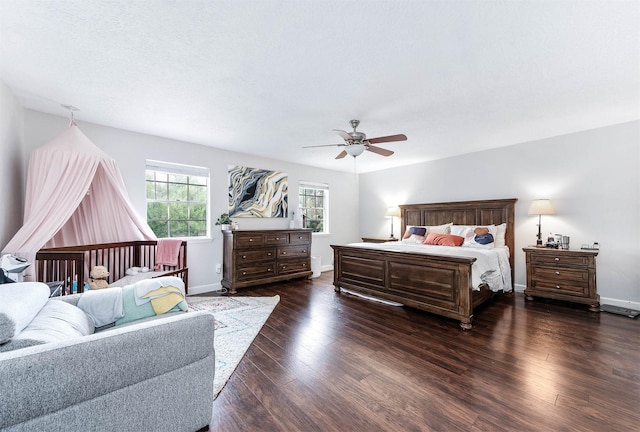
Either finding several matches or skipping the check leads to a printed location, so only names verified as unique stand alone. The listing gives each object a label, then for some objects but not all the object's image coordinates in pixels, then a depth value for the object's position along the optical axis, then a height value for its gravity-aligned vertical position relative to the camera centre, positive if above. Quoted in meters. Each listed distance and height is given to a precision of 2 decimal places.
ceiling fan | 3.12 +0.92
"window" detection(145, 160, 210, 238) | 4.20 +0.33
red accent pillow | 4.51 -0.36
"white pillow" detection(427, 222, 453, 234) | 5.01 -0.20
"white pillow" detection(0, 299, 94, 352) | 1.14 -0.52
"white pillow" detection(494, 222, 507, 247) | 4.51 -0.28
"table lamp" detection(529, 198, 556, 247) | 4.05 +0.15
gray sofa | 0.99 -0.69
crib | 2.54 -0.46
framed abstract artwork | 4.97 +0.52
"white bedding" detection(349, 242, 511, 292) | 3.30 -0.57
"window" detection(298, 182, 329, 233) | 6.20 +0.33
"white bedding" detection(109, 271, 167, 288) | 3.04 -0.69
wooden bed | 3.09 -0.72
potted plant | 4.65 -0.05
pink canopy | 2.63 +0.21
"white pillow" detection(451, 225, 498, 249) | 4.36 -0.28
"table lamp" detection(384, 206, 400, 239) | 6.00 +0.15
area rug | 2.23 -1.20
